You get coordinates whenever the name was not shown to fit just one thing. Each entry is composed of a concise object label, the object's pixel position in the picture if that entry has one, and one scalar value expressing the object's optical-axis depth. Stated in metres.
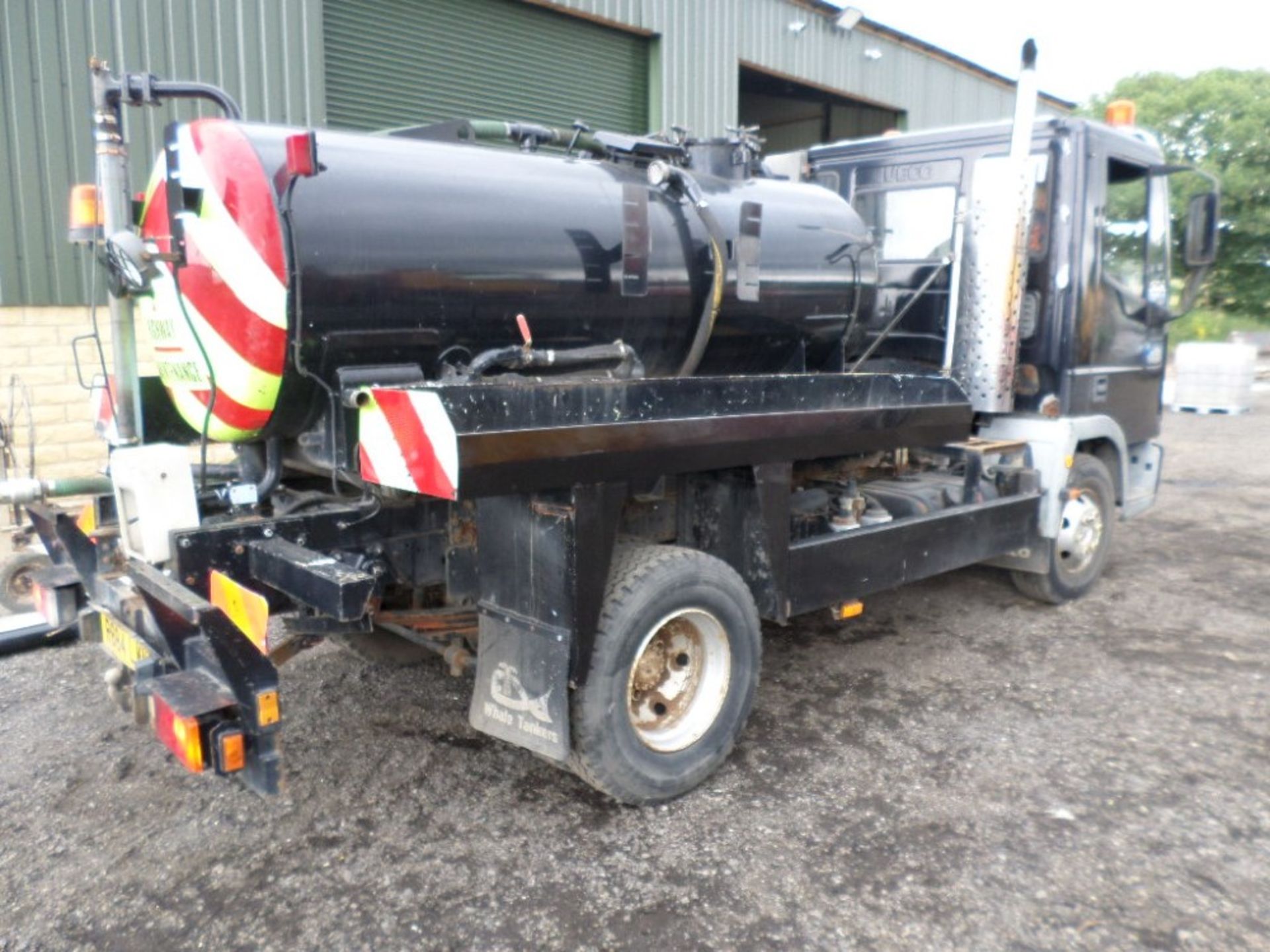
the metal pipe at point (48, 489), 3.67
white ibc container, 16.11
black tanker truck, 3.02
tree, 24.91
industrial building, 6.80
